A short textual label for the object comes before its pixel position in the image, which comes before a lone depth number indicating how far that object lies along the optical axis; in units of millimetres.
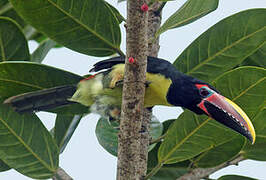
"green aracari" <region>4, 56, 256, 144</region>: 4637
